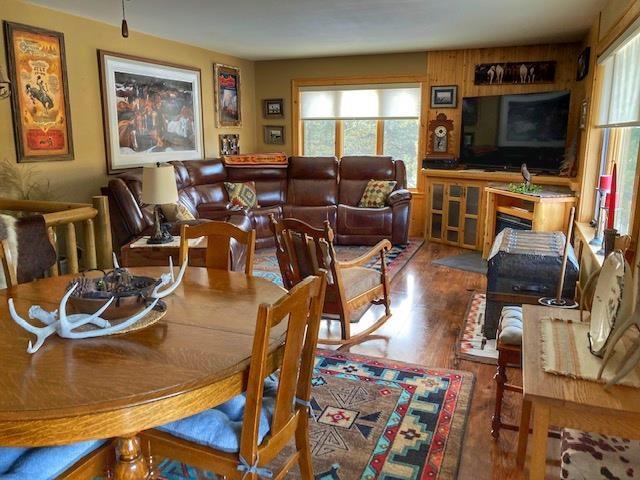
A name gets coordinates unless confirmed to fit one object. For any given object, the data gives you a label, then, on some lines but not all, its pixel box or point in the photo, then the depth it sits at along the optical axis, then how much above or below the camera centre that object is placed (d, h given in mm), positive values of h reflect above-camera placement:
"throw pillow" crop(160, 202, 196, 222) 4926 -612
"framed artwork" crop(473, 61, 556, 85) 6023 +898
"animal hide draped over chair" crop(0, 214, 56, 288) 2700 -519
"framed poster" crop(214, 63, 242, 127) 6818 +710
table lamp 3771 -271
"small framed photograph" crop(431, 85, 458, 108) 6520 +659
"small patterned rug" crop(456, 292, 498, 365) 3150 -1245
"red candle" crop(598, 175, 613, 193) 3303 -221
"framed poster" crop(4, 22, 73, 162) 4152 +460
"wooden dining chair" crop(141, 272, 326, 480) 1388 -810
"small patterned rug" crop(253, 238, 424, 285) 5078 -1182
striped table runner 1492 -636
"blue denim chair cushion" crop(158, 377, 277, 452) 1495 -827
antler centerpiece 1522 -502
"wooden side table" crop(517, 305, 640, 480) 1355 -674
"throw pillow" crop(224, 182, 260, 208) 6281 -562
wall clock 6598 +202
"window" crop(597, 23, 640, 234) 3143 +232
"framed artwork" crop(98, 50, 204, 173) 5145 +408
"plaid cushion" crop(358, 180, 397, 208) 6336 -548
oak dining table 1193 -580
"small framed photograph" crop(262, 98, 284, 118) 7512 +591
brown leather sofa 5527 -561
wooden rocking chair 3037 -737
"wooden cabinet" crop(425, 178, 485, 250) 6027 -754
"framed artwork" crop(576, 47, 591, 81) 4930 +838
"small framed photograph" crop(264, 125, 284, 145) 7586 +212
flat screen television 5645 +205
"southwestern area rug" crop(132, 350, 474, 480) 2096 -1266
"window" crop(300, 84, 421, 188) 6895 +378
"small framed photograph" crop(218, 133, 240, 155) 7021 +74
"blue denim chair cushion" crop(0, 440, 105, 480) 1358 -840
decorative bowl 1643 -478
